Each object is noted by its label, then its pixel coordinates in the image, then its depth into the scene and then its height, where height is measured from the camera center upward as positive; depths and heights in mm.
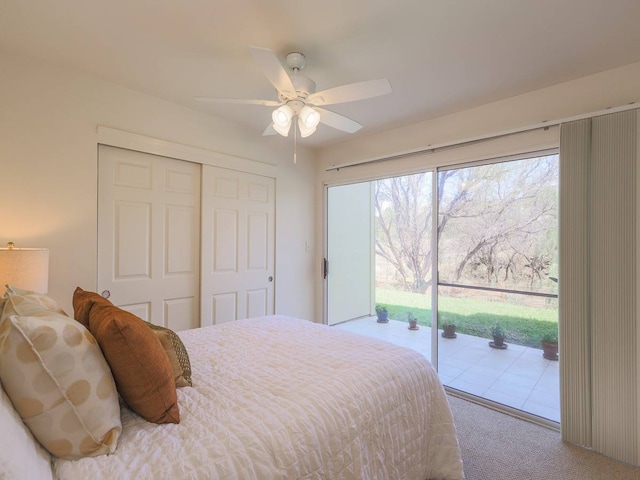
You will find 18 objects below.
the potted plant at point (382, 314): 4855 -1096
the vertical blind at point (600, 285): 1939 -260
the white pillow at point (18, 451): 655 -476
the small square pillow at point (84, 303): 1279 -269
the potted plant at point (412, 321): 4277 -1075
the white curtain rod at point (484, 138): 2039 +897
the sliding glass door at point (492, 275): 2498 -284
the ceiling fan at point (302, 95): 1674 +856
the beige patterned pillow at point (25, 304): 1019 -223
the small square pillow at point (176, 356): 1329 -501
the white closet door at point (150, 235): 2457 +61
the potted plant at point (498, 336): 2777 -826
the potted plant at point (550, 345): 2465 -805
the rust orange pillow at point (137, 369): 1034 -428
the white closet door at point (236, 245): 3027 -23
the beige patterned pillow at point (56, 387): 837 -405
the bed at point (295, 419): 927 -620
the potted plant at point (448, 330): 3016 -836
